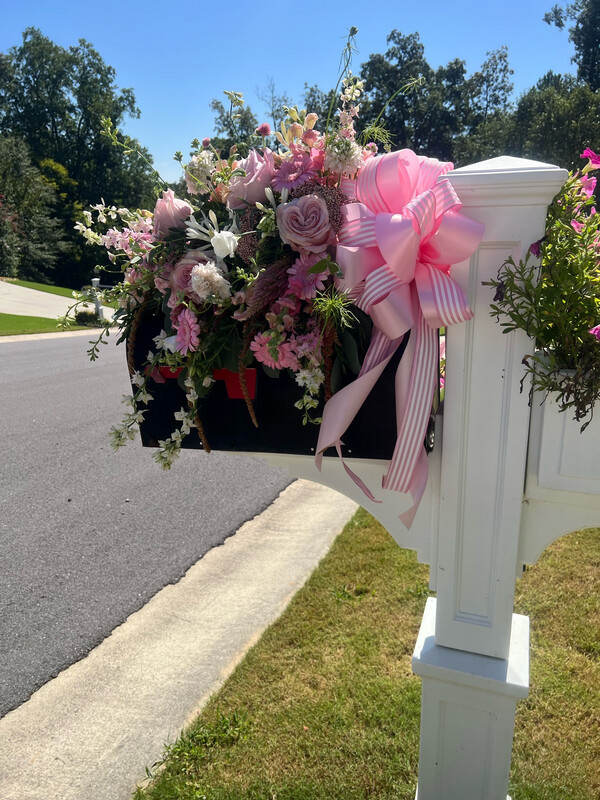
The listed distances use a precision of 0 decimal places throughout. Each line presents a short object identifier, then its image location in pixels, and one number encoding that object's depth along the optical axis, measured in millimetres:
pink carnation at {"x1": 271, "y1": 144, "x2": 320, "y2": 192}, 1091
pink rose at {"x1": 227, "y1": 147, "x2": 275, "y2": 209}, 1109
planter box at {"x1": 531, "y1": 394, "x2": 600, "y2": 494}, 1028
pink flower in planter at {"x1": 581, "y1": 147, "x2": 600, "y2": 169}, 1092
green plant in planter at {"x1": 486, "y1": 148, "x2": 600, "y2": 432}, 946
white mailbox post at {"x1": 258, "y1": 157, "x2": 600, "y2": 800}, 1021
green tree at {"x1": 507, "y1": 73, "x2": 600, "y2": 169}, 24922
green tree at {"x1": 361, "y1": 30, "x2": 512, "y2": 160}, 40375
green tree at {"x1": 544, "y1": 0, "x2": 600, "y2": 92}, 32438
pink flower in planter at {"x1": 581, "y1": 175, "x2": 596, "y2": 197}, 1103
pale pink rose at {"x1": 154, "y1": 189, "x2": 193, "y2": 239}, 1169
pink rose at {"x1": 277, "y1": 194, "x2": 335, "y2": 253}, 1021
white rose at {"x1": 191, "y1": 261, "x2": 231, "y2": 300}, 1033
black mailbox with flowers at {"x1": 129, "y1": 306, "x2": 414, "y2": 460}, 1119
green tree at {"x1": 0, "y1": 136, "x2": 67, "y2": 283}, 30050
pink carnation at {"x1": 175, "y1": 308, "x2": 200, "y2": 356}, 1089
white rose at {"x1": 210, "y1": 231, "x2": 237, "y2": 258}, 1053
